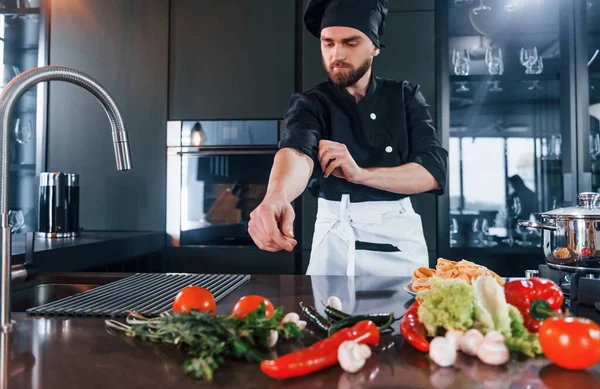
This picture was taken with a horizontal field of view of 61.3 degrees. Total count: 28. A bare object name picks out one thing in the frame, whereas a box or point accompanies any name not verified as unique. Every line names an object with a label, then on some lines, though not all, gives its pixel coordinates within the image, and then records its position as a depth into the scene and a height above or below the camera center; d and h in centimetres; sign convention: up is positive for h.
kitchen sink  138 -22
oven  254 +14
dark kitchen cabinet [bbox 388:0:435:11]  243 +97
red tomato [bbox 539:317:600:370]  65 -17
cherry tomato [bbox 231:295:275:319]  79 -15
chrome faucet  76 +15
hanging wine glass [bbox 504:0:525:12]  250 +100
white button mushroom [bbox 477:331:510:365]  67 -19
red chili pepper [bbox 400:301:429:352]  74 -18
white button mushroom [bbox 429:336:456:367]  67 -19
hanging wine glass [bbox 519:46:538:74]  250 +74
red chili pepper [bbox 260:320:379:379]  63 -19
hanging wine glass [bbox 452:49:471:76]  251 +72
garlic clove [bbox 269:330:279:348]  73 -19
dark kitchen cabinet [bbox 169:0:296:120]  253 +75
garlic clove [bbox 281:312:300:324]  76 -17
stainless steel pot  108 -6
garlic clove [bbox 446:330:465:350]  70 -18
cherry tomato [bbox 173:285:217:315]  83 -16
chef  183 +22
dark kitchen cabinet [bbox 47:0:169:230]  260 +52
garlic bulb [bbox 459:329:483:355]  70 -19
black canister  224 +0
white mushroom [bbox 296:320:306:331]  79 -19
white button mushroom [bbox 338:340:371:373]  64 -19
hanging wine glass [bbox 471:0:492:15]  251 +99
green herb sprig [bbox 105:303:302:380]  65 -18
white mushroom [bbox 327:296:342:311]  93 -18
